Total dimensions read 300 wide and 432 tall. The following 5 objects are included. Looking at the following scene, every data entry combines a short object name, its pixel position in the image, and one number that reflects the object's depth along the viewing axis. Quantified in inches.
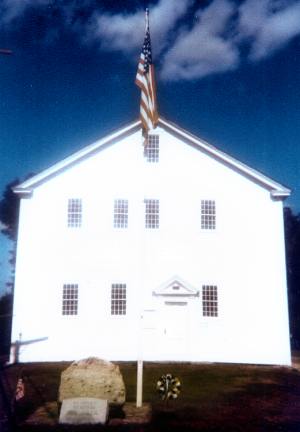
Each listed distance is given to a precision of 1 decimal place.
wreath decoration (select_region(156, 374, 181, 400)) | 445.7
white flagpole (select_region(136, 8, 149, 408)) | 427.2
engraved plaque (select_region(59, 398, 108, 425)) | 374.9
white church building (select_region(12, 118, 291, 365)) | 753.0
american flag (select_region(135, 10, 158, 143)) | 483.5
